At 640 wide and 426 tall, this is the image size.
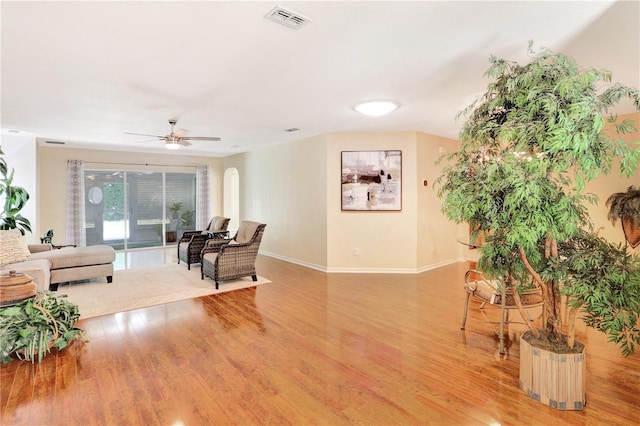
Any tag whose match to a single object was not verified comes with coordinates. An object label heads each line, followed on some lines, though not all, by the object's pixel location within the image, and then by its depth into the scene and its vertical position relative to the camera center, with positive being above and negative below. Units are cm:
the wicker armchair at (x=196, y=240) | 622 -63
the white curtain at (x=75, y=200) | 767 +17
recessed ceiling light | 397 +126
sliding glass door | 832 +1
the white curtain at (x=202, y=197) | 947 +31
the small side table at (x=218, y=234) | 657 -56
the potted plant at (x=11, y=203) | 555 +8
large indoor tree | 189 +15
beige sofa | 459 -80
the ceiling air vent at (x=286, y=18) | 208 +126
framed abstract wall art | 589 +51
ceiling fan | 476 +101
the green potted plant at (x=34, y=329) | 276 -107
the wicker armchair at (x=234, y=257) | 496 -78
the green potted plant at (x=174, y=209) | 927 -4
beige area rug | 419 -122
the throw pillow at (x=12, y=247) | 423 -54
